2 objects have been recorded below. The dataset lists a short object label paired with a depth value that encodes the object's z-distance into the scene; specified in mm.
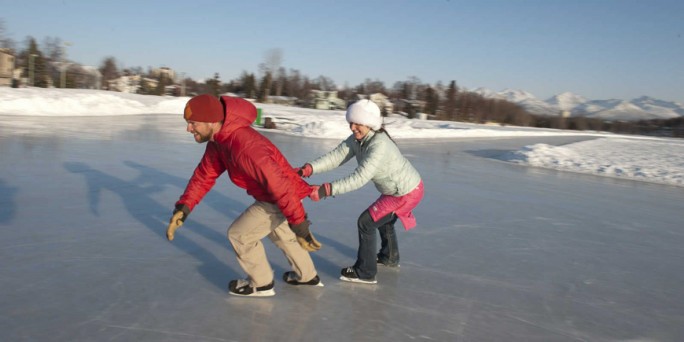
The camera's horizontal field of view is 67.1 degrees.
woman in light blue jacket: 3287
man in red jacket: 2785
